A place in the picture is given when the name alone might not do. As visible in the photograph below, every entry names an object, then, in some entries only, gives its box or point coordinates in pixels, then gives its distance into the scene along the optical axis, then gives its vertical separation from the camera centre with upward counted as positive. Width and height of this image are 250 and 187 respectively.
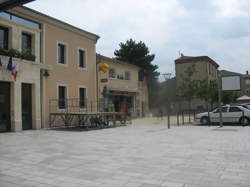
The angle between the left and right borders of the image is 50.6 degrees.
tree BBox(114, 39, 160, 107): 46.03 +8.51
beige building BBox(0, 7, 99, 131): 14.19 +2.43
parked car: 17.59 -0.80
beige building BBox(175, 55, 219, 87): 39.72 +5.89
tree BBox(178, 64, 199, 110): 21.89 +1.31
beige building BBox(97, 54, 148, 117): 23.27 +1.66
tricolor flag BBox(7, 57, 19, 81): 13.64 +1.97
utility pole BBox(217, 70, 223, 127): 17.37 +1.39
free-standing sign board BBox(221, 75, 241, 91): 18.12 +1.41
